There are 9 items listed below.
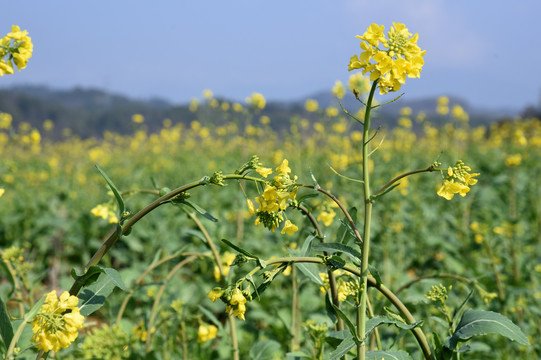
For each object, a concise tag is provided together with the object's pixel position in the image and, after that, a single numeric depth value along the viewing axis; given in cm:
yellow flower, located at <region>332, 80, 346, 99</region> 425
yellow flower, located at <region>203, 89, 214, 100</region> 702
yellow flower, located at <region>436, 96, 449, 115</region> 653
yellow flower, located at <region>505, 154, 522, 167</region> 325
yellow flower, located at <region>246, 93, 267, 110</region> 392
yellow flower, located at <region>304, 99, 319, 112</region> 608
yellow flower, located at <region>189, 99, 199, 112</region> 879
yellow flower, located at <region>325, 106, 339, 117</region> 539
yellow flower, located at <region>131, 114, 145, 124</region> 778
